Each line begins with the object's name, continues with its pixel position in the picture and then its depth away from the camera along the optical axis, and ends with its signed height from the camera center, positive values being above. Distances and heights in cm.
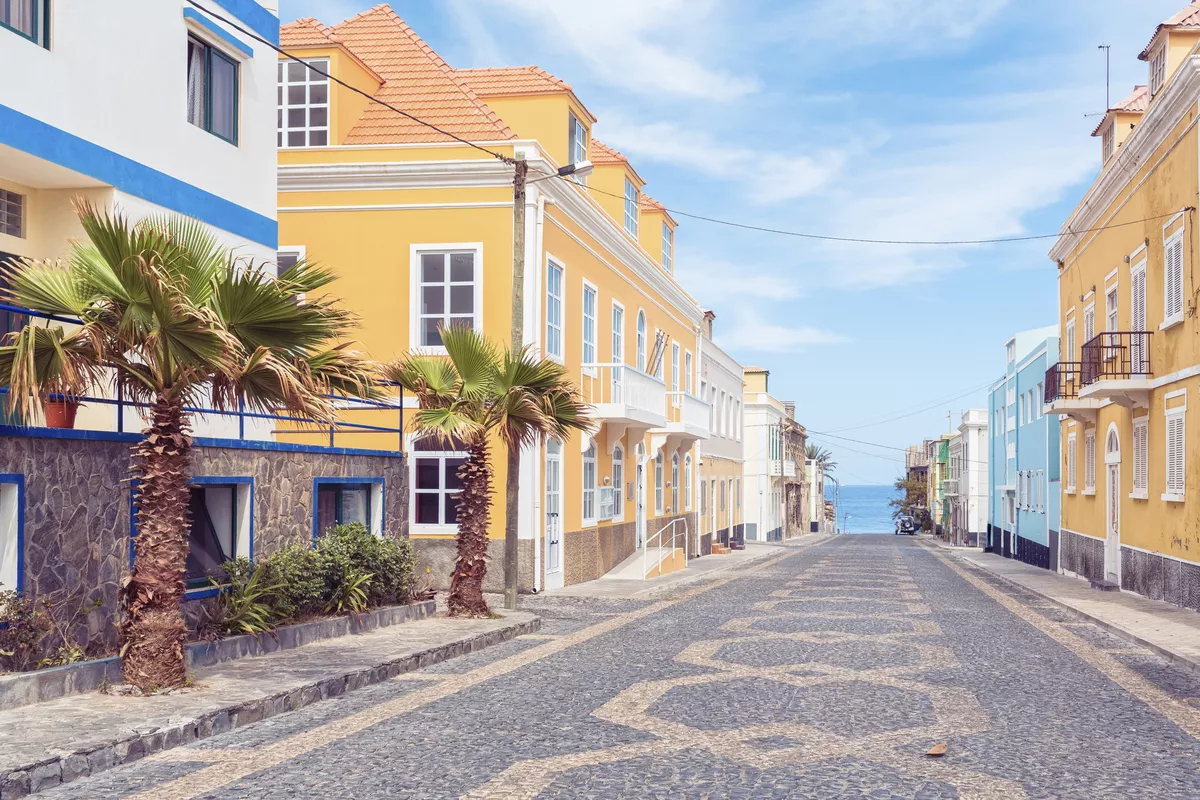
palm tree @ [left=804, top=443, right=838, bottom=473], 10306 +12
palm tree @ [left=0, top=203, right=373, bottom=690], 878 +80
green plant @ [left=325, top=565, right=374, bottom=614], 1322 -151
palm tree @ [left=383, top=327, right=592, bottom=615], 1484 +62
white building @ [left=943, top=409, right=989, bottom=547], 6350 -137
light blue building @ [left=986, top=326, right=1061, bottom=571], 3272 +0
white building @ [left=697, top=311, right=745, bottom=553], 4022 +24
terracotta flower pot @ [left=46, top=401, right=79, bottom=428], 1012 +35
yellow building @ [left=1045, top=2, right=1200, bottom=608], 1820 +193
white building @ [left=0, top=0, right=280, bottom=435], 1191 +372
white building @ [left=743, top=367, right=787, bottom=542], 6181 -35
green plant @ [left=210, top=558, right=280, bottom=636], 1127 -137
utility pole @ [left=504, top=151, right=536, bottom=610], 1653 +1
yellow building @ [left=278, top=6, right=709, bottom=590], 2016 +397
